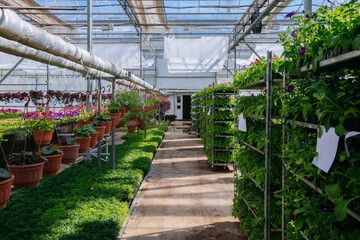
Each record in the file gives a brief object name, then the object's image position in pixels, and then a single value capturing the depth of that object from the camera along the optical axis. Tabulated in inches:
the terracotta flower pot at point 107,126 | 174.6
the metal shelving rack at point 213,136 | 259.3
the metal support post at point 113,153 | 223.9
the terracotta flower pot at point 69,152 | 120.7
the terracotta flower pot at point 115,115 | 202.2
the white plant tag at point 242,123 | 121.6
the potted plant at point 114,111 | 201.3
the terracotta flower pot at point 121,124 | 250.0
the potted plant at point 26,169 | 88.0
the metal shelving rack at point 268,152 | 94.6
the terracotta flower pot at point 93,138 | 148.7
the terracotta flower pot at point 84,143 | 136.3
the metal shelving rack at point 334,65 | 49.5
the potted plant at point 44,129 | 130.2
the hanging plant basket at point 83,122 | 164.5
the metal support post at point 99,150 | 190.1
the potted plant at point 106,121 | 174.1
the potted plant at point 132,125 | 280.7
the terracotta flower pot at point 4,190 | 70.2
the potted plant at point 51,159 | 103.3
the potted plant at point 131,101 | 233.6
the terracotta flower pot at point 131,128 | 288.7
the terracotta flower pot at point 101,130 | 164.4
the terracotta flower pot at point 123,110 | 223.6
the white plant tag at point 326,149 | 54.6
